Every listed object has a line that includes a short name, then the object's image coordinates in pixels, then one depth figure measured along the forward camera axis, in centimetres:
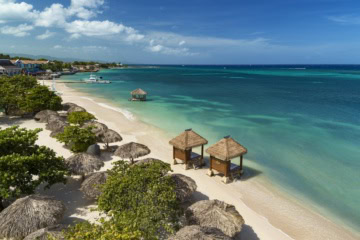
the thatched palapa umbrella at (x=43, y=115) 1855
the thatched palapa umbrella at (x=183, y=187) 853
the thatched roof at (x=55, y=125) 1665
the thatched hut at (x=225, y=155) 1083
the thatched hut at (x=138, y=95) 3284
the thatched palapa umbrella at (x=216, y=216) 709
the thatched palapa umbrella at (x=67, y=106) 2310
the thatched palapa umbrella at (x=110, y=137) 1412
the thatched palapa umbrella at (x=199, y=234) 597
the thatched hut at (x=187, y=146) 1195
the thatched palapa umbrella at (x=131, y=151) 1188
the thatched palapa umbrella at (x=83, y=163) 1012
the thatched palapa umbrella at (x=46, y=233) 612
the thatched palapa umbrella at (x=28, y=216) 668
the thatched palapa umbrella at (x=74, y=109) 2156
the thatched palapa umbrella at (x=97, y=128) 1465
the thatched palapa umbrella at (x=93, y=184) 863
